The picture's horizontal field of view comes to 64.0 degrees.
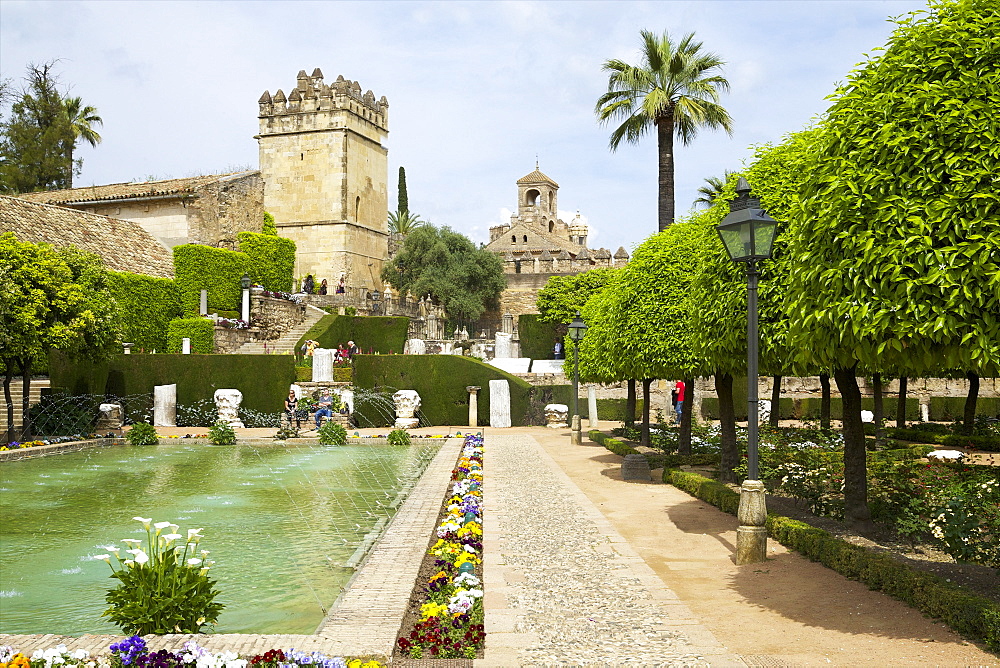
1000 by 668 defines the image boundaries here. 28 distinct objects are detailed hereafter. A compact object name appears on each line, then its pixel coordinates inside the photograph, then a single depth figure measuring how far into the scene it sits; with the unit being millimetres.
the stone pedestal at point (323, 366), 25625
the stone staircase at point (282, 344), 33656
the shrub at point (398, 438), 20906
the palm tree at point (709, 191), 31750
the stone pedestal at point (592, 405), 26309
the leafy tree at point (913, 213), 5043
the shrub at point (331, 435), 21312
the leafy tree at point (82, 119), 49906
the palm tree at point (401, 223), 73250
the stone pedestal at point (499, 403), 26047
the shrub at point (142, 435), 21094
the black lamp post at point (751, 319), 7652
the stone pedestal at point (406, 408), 25156
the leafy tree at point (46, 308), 18669
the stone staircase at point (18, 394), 22928
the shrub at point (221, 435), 21031
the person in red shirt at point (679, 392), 24316
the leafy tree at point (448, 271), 51969
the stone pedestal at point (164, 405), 26078
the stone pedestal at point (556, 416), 26228
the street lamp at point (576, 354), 20219
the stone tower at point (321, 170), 50969
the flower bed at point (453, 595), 5008
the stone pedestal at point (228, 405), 25483
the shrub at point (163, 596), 5285
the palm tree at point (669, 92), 22781
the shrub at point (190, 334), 31672
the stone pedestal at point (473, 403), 26045
